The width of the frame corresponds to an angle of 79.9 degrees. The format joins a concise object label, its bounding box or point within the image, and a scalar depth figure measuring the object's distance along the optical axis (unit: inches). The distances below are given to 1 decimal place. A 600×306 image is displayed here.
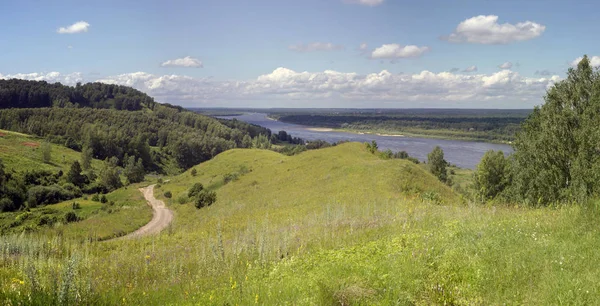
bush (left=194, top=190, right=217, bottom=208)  2003.8
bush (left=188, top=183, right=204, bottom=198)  2474.7
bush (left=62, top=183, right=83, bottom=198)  3673.7
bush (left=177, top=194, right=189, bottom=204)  2468.0
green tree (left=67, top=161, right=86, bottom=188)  3959.4
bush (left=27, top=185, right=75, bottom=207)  3260.3
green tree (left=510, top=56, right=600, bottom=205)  701.3
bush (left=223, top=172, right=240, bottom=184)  2448.3
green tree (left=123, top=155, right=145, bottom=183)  4626.0
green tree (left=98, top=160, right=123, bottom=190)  4126.5
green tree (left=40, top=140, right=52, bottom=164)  4414.9
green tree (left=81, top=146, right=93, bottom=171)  4714.6
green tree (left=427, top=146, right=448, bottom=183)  2739.2
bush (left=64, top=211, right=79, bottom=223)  2284.7
